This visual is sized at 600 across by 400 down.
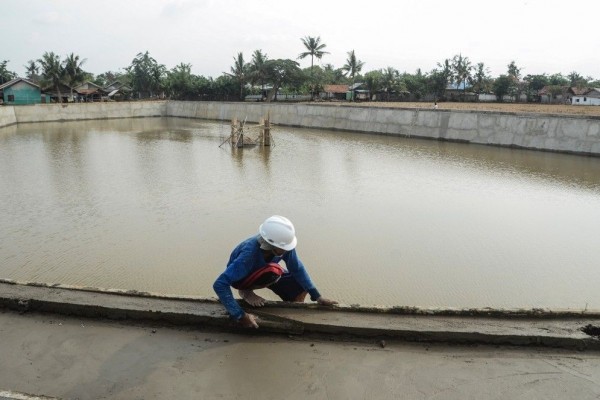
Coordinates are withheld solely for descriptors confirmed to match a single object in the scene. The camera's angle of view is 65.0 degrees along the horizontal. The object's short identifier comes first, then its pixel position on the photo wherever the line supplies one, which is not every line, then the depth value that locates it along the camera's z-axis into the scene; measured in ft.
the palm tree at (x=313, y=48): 163.32
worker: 10.21
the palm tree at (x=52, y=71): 133.18
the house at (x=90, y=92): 149.65
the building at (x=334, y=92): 167.43
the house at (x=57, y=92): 138.72
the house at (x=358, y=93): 164.45
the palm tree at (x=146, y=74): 168.16
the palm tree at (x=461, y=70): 166.61
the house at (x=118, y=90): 164.93
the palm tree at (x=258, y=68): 148.56
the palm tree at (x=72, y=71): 136.77
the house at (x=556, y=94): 148.77
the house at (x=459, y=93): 162.58
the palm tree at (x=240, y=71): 154.61
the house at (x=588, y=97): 146.72
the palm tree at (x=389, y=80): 158.92
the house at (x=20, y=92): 132.36
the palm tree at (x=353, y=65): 184.03
